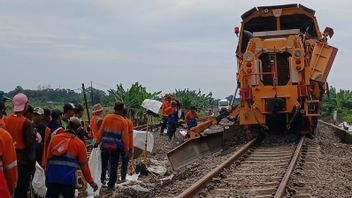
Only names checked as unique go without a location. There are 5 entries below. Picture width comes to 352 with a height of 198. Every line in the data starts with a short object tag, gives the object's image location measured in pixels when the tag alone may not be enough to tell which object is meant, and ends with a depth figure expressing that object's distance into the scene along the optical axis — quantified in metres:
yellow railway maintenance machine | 13.41
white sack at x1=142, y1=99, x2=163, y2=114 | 13.85
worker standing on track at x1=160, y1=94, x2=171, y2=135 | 20.02
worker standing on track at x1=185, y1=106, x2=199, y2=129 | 18.77
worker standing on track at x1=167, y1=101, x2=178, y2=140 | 19.38
